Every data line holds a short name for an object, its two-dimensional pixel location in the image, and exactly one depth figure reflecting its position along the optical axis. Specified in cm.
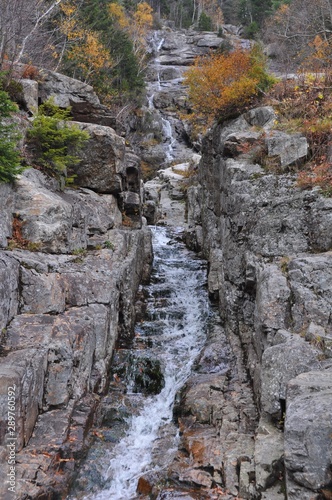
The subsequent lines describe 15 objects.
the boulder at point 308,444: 569
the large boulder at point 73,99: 1825
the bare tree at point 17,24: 1602
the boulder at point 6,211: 1008
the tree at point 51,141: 1310
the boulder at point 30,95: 1583
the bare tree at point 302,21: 2554
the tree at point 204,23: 6462
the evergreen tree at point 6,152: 953
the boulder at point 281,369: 789
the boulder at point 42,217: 1098
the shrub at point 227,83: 1812
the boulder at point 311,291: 890
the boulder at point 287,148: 1334
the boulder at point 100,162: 1586
